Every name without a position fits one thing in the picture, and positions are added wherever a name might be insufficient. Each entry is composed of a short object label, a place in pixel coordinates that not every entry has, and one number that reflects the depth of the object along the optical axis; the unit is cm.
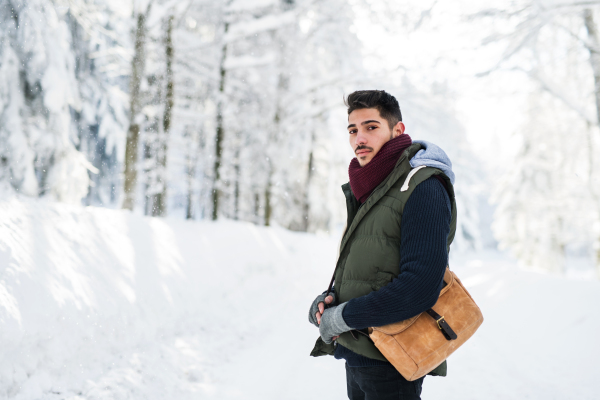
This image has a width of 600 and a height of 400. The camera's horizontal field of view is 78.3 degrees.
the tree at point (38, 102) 807
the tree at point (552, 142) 617
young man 151
